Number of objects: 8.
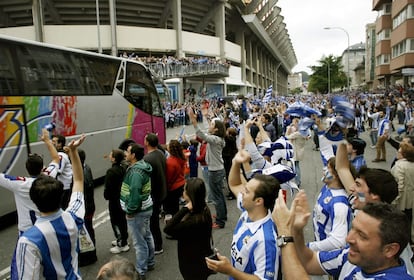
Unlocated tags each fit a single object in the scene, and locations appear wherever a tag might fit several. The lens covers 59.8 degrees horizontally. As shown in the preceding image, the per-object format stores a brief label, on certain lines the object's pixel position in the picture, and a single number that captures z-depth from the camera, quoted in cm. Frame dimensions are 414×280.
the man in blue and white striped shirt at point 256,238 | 232
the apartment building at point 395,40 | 2902
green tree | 7900
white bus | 714
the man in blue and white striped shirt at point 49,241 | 244
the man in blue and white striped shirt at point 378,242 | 175
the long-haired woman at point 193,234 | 338
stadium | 3450
